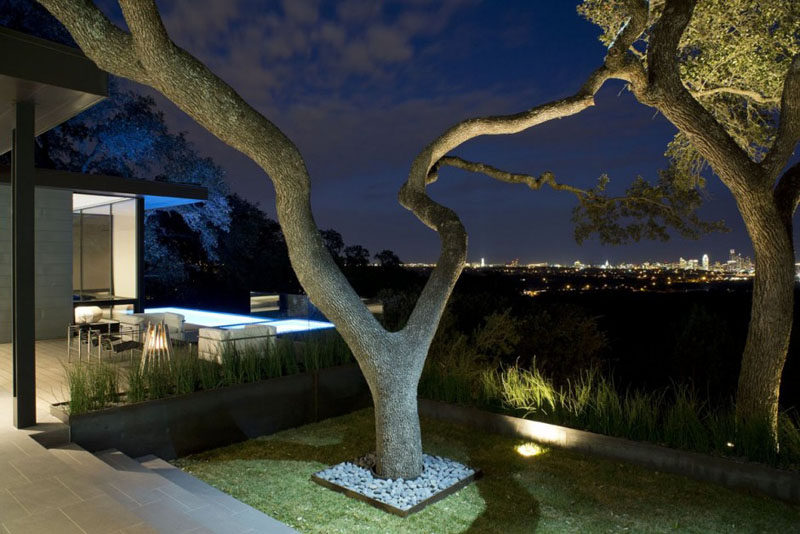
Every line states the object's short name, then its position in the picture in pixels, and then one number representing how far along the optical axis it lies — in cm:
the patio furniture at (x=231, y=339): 655
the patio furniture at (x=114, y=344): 700
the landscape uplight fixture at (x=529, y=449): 542
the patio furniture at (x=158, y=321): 838
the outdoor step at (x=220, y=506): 348
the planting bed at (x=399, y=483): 427
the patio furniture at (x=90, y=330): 735
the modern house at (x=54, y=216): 448
